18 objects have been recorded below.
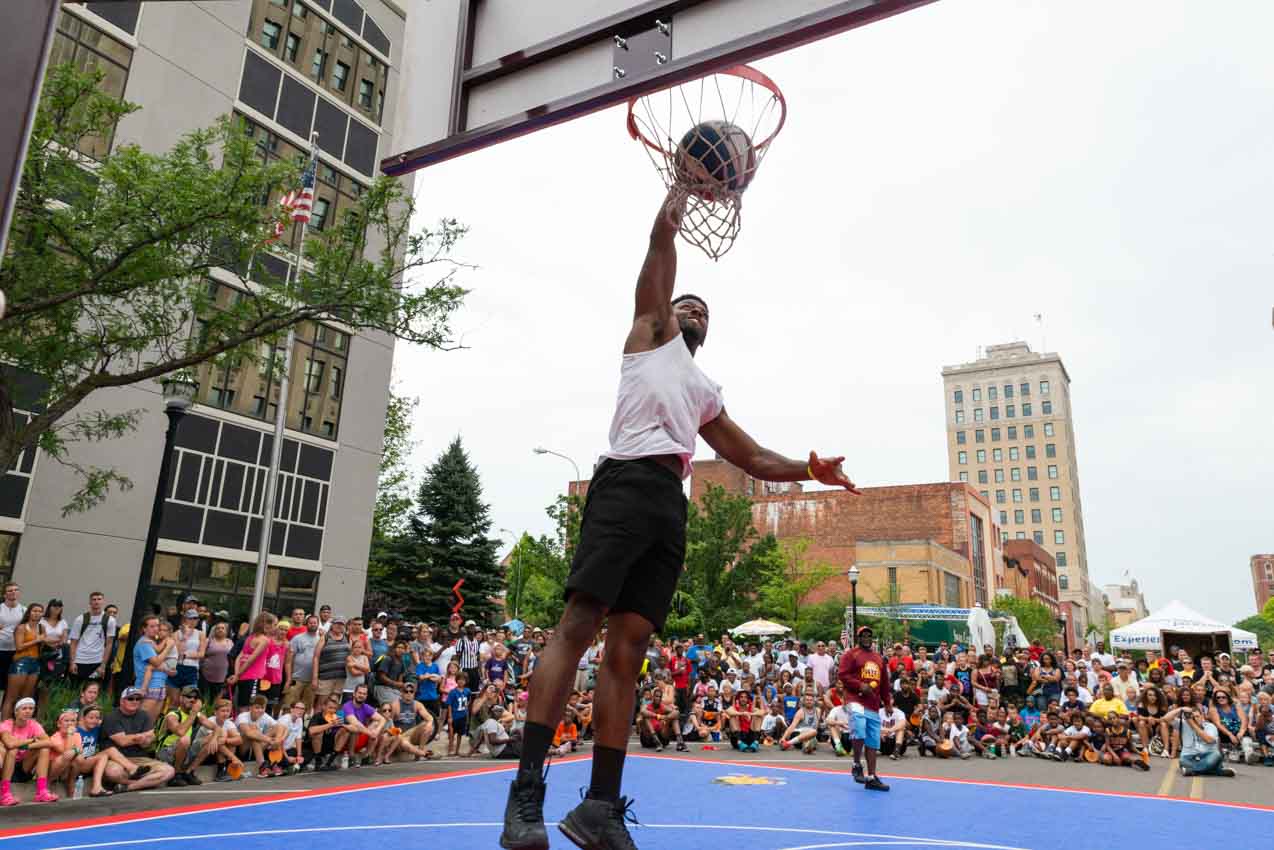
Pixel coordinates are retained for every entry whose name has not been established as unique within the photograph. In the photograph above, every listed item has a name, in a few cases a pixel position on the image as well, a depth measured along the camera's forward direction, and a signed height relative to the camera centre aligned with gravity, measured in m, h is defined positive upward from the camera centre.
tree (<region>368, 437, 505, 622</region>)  40.09 +3.36
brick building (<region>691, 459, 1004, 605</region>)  60.69 +8.52
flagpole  19.40 +2.80
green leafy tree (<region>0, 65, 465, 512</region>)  11.67 +5.04
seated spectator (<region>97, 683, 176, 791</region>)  9.52 -1.29
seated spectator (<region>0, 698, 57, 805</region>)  8.41 -1.31
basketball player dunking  3.06 +0.29
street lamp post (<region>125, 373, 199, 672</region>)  11.88 +1.78
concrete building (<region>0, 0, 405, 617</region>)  18.83 +5.37
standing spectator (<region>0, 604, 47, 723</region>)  10.41 -0.56
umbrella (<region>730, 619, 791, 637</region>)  33.25 +0.49
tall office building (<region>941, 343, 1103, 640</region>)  108.88 +24.65
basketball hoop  4.14 +2.23
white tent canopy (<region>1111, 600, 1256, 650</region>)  24.14 +0.85
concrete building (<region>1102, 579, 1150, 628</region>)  140.25 +8.78
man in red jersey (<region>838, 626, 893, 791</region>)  10.72 -0.54
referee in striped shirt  15.32 -0.44
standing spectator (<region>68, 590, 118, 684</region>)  12.02 -0.38
